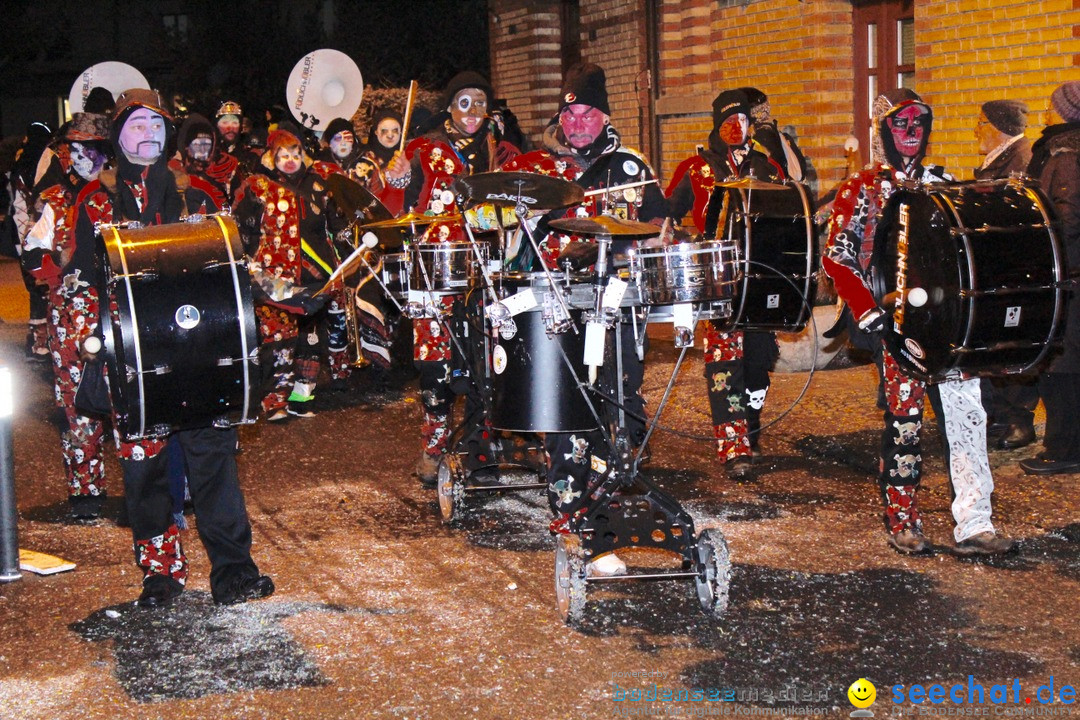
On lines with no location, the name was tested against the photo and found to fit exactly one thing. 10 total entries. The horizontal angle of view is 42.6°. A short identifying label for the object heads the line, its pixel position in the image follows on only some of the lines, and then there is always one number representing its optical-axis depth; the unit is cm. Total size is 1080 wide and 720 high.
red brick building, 915
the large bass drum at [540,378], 539
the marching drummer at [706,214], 743
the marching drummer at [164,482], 567
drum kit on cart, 512
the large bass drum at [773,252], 669
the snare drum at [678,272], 507
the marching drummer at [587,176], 578
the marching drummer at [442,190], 734
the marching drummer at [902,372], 585
